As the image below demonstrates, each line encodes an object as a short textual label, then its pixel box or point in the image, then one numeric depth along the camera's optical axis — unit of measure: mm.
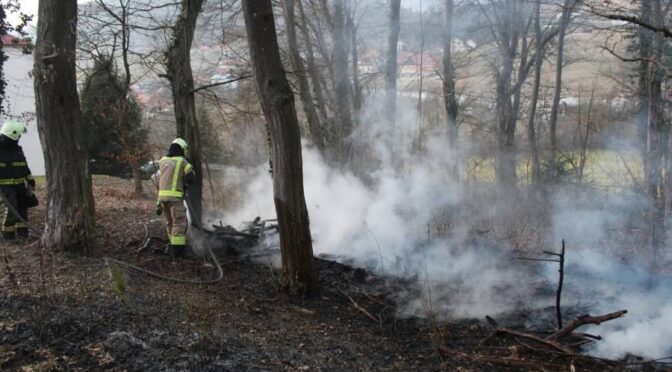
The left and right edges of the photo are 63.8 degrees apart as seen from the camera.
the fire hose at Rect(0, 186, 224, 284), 6383
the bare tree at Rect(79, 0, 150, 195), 9262
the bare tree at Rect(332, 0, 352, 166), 18444
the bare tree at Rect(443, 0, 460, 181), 16469
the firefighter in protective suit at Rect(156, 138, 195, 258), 8039
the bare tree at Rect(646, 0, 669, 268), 9406
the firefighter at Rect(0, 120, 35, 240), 8141
